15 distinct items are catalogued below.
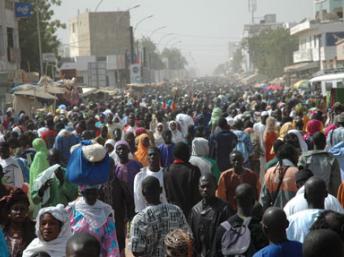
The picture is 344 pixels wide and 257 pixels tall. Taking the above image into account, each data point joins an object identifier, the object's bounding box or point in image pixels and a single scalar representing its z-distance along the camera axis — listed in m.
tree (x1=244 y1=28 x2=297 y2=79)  105.69
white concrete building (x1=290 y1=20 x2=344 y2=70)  71.06
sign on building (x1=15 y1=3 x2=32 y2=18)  46.28
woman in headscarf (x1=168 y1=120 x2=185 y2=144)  15.83
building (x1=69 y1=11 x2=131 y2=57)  115.81
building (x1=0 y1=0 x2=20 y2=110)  43.56
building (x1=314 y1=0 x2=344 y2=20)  79.75
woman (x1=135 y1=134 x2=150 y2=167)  12.41
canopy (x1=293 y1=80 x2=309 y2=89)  53.10
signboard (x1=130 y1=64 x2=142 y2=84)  83.45
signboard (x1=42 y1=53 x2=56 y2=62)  38.41
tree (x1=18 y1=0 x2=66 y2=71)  55.38
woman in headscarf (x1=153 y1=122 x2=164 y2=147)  15.59
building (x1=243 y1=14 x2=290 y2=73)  188.55
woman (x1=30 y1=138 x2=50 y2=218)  10.62
